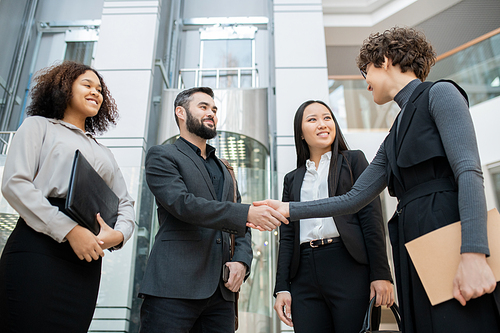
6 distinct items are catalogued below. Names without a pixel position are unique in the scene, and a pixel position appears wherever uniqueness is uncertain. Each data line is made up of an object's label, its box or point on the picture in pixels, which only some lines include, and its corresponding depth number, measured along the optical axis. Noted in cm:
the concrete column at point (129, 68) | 432
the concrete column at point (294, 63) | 442
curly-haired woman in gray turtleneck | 117
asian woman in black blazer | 199
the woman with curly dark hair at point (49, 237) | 149
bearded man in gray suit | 183
